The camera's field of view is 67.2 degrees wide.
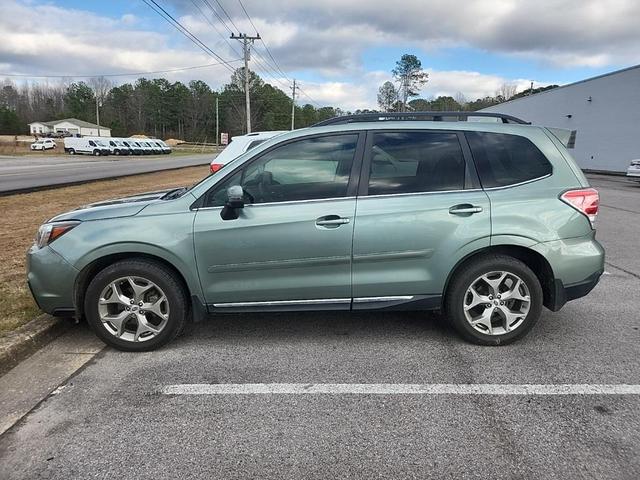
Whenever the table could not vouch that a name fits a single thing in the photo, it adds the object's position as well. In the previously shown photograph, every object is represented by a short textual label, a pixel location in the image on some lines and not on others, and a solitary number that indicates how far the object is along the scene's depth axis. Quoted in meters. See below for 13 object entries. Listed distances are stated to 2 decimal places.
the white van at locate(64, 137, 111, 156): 63.34
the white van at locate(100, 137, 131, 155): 64.94
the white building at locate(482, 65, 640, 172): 26.39
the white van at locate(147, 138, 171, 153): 75.81
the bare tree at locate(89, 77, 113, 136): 127.94
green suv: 3.82
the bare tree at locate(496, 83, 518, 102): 97.26
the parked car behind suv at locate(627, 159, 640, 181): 19.75
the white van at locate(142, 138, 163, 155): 72.75
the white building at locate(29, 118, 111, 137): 107.69
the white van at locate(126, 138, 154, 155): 69.34
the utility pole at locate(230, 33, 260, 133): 38.50
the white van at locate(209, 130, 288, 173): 9.80
